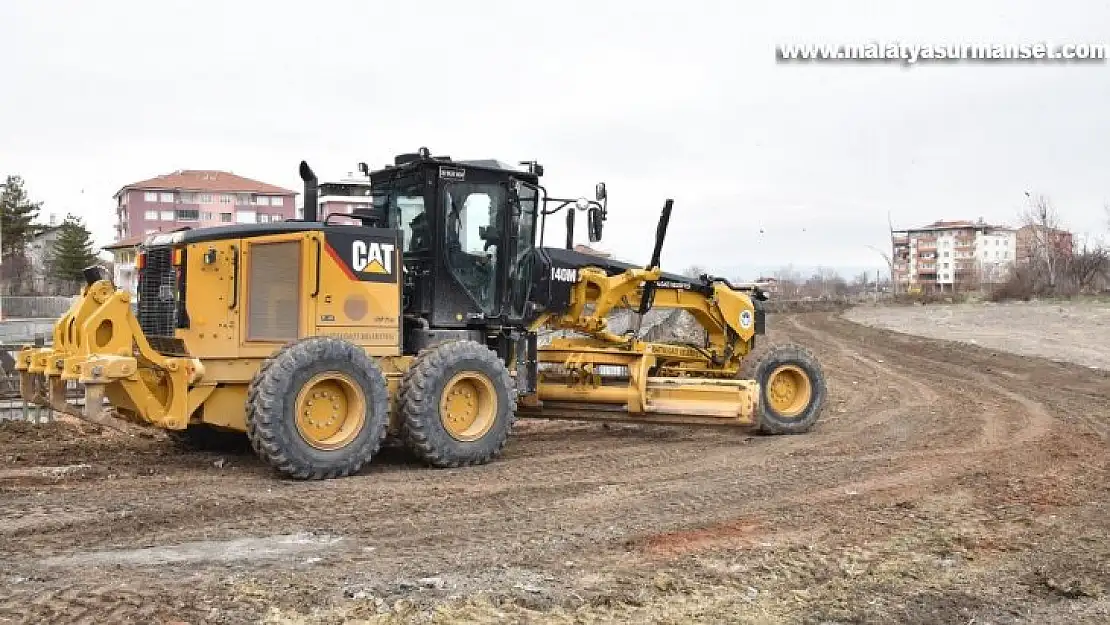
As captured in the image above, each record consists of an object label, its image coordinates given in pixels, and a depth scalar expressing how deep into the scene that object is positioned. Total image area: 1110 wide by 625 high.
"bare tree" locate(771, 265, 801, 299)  67.43
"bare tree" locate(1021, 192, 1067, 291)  55.38
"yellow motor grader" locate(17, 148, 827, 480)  7.45
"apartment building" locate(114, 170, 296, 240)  78.56
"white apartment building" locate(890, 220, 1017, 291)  129.38
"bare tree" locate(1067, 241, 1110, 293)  52.44
